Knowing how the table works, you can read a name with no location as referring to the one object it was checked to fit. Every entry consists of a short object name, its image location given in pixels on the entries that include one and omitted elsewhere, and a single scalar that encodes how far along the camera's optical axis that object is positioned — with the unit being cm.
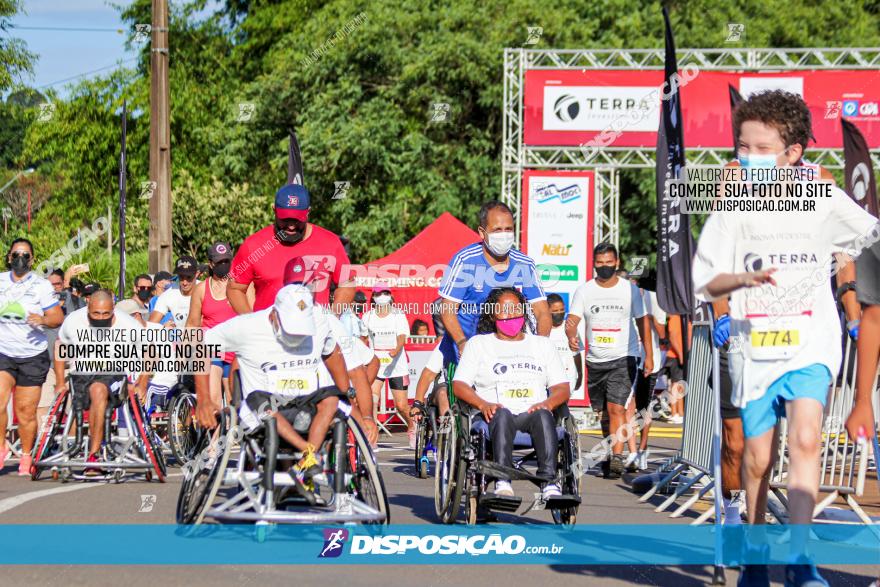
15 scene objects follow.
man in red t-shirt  874
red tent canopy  2133
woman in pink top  1312
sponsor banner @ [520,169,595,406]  2322
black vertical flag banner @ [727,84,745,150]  884
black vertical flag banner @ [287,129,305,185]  1655
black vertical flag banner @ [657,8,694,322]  1048
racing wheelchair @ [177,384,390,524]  755
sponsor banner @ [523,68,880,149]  2433
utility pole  2320
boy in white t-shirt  578
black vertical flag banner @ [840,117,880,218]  997
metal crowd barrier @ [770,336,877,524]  885
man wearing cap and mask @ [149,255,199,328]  1486
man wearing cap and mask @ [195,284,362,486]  790
